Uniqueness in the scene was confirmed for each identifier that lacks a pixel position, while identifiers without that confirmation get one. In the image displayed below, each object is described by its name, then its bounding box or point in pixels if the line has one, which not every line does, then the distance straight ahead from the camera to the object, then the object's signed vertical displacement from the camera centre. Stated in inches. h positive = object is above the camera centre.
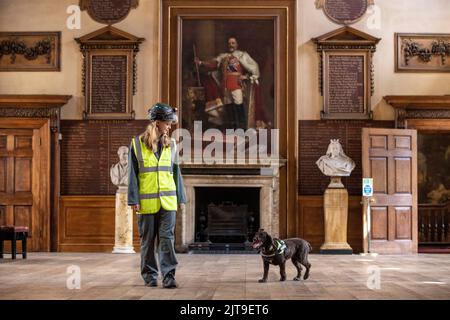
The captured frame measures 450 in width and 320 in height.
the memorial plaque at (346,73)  536.4 +65.2
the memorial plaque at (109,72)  540.1 +66.3
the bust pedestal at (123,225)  522.6 -34.9
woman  277.1 -7.1
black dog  293.1 -29.5
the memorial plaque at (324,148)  535.5 +15.4
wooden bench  444.1 -34.7
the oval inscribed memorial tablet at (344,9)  542.0 +108.4
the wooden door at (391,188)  517.3 -10.7
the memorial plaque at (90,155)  539.2 +10.9
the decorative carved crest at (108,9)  546.0 +109.2
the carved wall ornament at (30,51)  543.8 +80.6
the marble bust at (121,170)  524.7 +0.9
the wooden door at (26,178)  534.3 -4.3
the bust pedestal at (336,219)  516.4 -30.2
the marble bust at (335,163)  518.9 +5.4
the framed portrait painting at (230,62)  542.0 +73.2
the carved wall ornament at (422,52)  538.0 +78.9
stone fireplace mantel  530.6 -6.9
